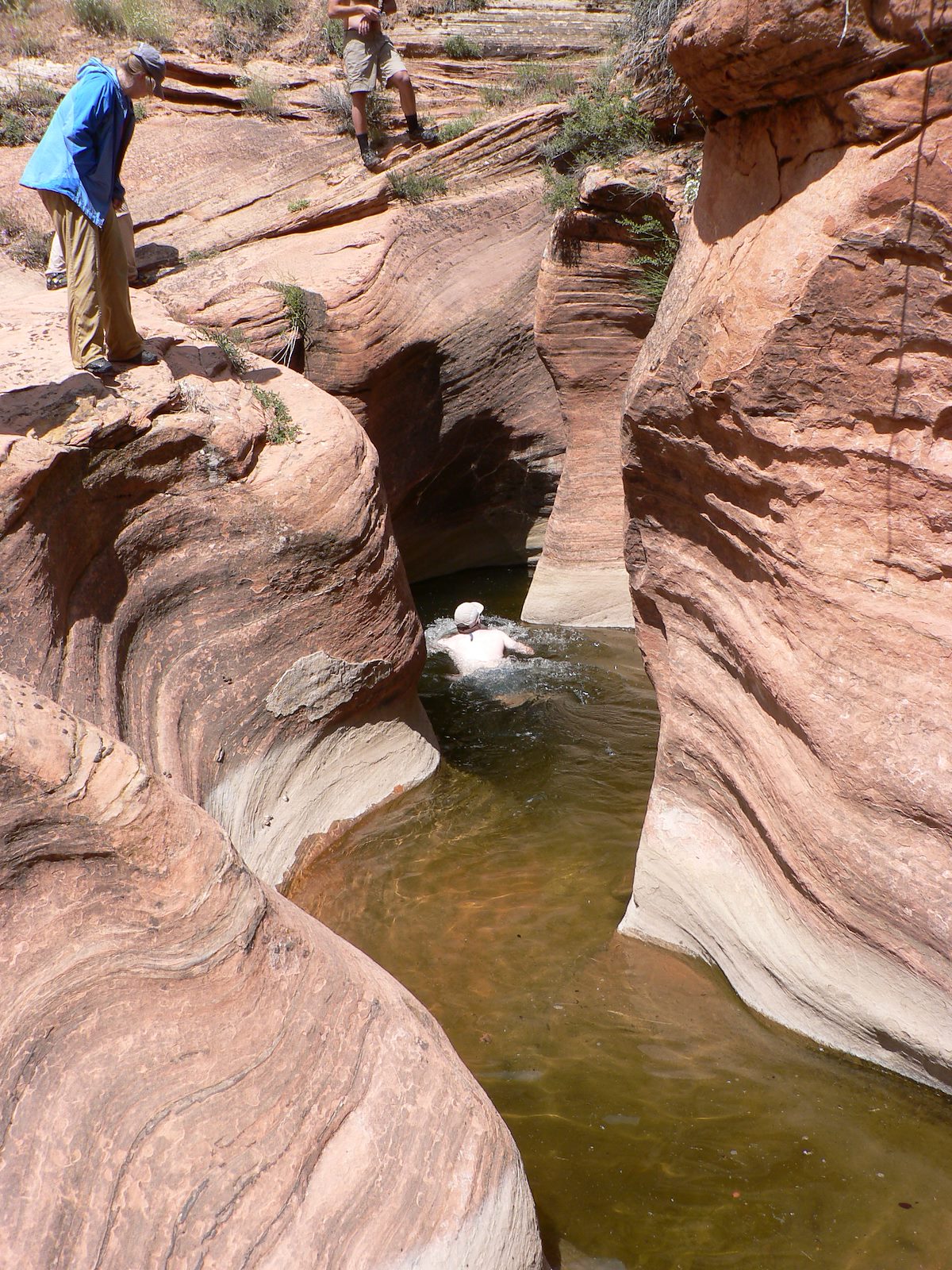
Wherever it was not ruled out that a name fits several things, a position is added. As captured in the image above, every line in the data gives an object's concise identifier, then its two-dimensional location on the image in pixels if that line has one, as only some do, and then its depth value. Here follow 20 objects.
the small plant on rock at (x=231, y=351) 5.80
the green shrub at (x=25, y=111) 8.91
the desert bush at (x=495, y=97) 9.69
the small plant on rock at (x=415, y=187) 8.54
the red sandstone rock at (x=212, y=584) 4.08
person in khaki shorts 8.52
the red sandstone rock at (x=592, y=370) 7.63
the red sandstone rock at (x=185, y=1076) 2.21
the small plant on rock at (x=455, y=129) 9.04
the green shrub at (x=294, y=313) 7.29
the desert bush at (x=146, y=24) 10.05
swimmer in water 7.49
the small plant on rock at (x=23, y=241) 7.65
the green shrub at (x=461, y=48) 10.14
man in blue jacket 4.60
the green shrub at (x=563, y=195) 7.71
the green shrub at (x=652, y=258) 7.30
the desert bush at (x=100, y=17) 10.34
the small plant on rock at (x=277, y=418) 5.27
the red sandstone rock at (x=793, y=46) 2.75
